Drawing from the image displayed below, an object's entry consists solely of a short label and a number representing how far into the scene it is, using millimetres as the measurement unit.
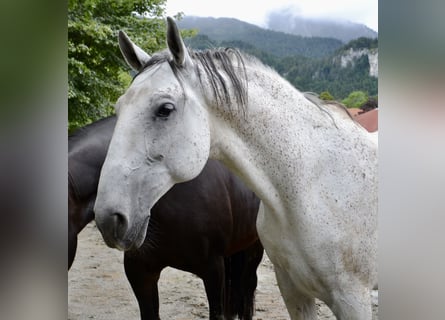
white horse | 1094
